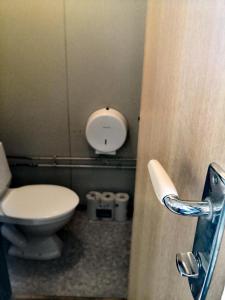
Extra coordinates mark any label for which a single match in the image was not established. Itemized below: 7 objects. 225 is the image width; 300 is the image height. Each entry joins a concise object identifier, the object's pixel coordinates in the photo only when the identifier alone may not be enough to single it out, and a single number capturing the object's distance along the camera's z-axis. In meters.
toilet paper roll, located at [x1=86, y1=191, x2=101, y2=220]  2.11
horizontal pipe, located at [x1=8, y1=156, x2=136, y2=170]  2.11
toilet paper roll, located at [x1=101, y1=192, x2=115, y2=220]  2.11
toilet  1.52
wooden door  0.36
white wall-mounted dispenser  1.83
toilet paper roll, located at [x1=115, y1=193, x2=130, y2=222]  2.10
